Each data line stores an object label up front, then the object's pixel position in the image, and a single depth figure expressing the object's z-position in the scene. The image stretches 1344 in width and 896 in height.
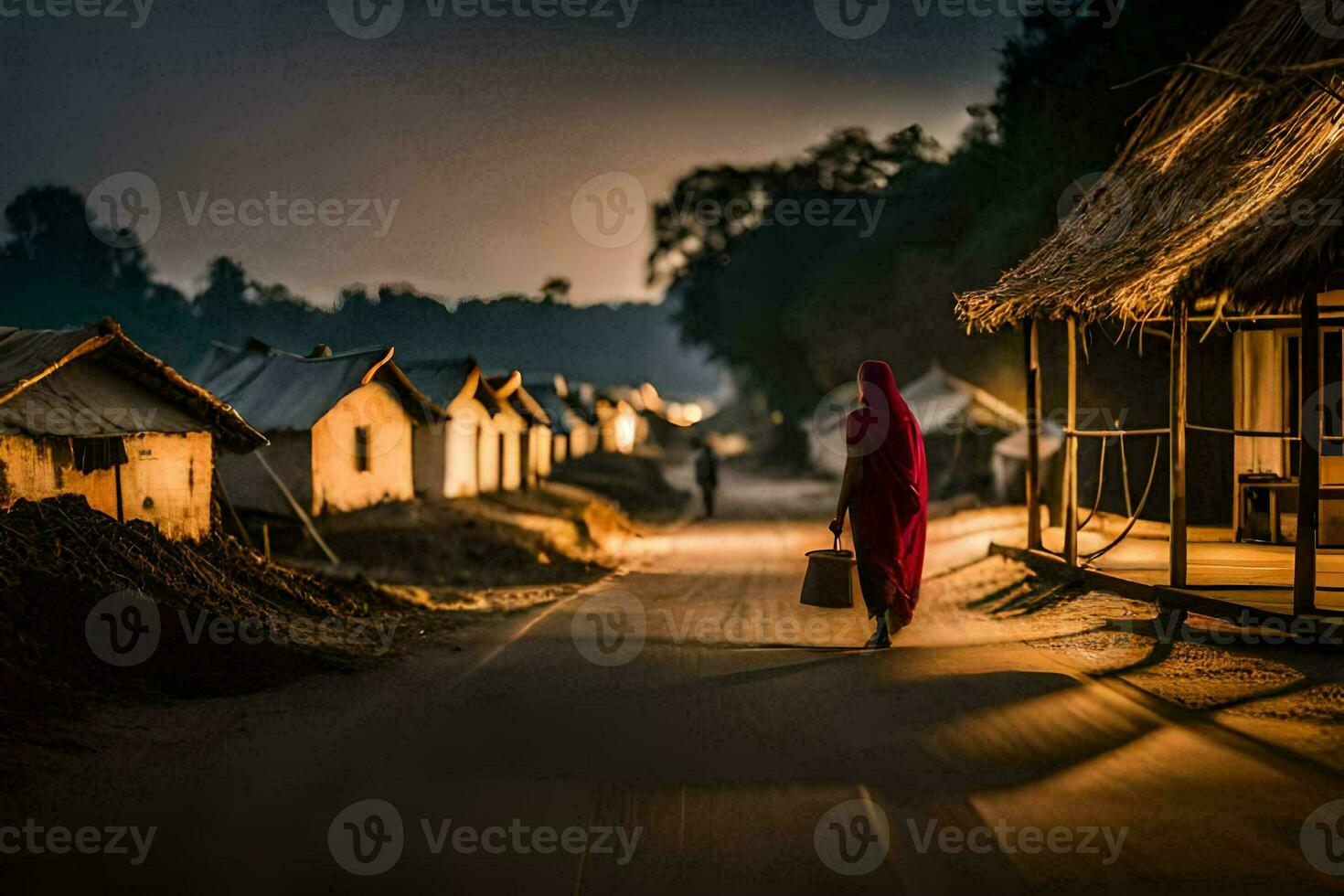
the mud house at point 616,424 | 51.84
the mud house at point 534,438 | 28.25
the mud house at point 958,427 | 25.34
